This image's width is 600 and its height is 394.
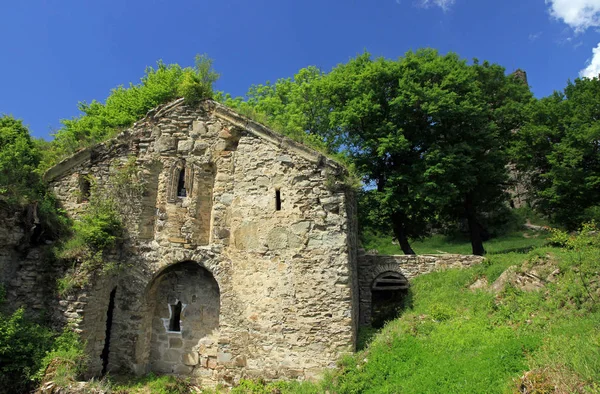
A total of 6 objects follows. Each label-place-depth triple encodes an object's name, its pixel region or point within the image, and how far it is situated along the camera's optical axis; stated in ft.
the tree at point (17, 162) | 28.45
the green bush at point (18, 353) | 24.09
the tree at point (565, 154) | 55.77
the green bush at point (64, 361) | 24.38
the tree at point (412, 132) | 55.06
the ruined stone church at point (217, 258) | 28.96
